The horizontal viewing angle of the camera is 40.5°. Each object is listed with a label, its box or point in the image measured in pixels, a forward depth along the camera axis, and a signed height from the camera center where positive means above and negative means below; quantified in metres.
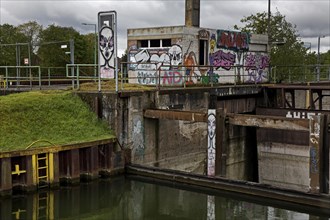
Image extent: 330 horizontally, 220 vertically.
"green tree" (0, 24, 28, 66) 54.06 +4.51
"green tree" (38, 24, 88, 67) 57.44 +3.87
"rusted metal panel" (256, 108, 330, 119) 21.68 -1.64
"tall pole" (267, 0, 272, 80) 30.97 +1.94
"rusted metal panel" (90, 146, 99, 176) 16.28 -3.06
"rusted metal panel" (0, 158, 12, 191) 13.98 -3.07
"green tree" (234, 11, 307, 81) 42.06 +3.94
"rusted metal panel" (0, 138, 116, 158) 14.07 -2.40
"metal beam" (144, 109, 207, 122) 16.36 -1.40
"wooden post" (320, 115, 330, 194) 13.47 -2.47
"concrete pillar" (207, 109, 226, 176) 15.72 -2.27
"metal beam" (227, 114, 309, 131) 14.26 -1.43
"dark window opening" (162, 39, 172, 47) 23.73 +1.89
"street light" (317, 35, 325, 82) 29.73 +0.42
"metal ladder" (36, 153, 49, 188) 14.91 -3.13
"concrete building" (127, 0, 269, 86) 23.33 +1.52
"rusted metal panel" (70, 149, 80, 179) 15.63 -3.01
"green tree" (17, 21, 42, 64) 64.19 +6.71
